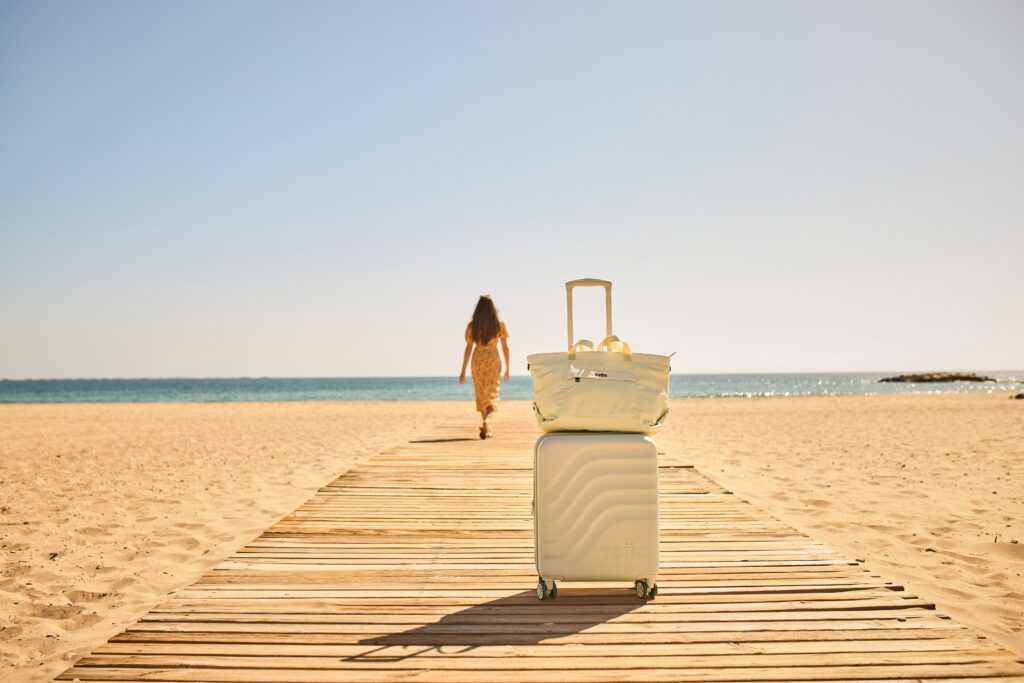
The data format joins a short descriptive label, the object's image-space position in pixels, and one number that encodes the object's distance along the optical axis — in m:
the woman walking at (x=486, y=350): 8.93
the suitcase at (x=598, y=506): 2.71
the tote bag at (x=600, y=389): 2.66
